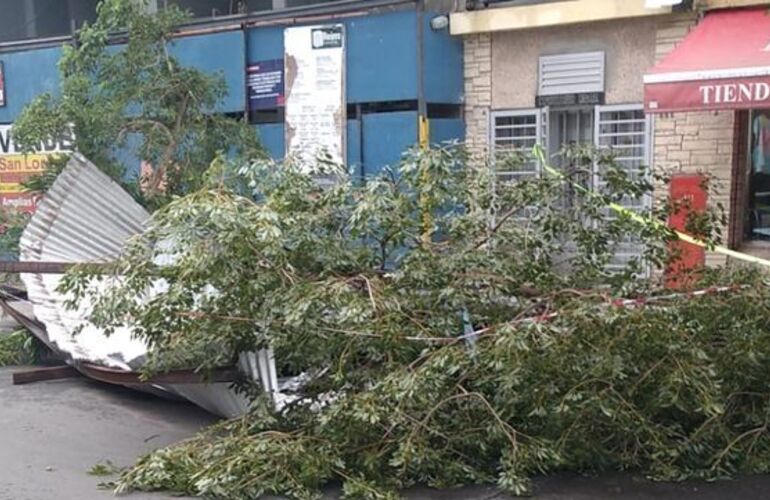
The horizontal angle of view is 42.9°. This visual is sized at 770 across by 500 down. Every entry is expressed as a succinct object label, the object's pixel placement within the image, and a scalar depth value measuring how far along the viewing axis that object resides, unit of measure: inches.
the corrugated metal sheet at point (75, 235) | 309.7
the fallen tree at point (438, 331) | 217.5
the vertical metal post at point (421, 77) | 449.1
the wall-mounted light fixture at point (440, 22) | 450.6
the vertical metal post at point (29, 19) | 661.3
